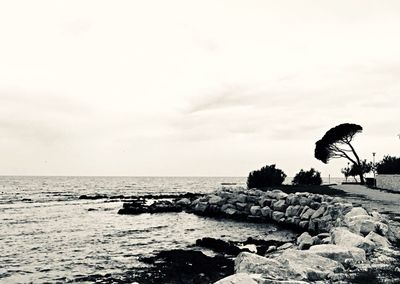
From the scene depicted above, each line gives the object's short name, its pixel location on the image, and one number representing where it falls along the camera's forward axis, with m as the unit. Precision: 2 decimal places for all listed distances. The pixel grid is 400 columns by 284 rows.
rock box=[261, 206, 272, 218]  22.48
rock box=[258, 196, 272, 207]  23.96
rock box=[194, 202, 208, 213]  28.06
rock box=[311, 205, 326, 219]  17.69
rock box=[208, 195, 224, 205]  27.91
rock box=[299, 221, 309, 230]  18.23
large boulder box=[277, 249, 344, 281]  6.96
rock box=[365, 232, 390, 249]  9.34
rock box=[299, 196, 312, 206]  20.44
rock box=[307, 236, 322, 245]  11.37
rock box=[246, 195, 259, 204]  25.59
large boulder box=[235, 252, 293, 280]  6.79
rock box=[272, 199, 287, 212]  22.00
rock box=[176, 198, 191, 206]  32.33
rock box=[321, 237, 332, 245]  10.42
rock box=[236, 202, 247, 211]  25.30
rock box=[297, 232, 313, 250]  11.46
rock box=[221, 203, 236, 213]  26.25
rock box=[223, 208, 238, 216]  25.06
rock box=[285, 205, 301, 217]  20.40
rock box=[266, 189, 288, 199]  23.48
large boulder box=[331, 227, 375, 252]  8.91
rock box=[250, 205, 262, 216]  23.58
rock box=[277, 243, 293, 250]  12.52
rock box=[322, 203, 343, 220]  16.11
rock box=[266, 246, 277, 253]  12.56
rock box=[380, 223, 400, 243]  10.26
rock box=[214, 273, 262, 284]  6.02
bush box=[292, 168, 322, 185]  46.69
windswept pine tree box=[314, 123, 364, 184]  49.03
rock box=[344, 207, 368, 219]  13.27
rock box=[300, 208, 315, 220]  18.66
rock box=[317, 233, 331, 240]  11.62
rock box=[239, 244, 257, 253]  13.52
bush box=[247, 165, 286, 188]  42.59
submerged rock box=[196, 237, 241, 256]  13.37
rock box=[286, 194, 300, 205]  21.31
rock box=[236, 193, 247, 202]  26.23
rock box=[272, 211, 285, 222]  21.08
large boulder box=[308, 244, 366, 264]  7.95
